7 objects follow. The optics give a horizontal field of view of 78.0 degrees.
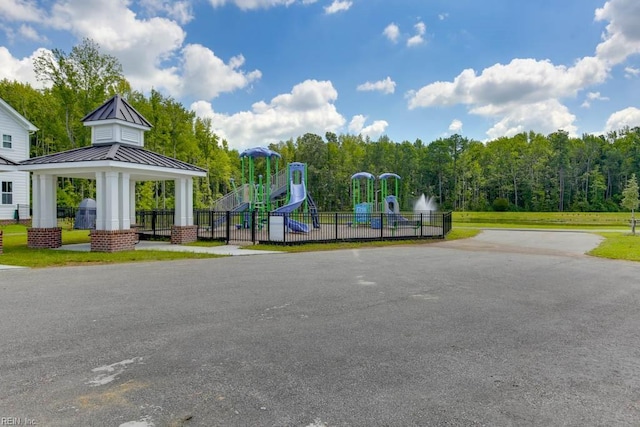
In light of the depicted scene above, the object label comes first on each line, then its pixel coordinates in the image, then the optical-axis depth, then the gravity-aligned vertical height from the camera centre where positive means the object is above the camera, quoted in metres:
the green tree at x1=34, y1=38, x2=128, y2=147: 28.91 +10.95
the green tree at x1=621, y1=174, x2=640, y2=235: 39.47 +1.82
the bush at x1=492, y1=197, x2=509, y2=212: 63.62 +1.85
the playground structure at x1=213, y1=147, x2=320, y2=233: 21.77 +1.37
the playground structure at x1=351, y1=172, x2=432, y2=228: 24.97 +0.74
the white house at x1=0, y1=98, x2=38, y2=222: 27.27 +4.87
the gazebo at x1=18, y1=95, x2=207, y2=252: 14.05 +1.91
